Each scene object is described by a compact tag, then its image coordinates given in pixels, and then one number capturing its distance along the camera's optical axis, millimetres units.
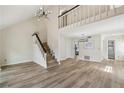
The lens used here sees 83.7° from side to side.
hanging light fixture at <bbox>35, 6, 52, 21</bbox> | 2895
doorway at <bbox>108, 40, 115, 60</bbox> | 6458
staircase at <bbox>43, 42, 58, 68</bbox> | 3959
